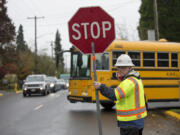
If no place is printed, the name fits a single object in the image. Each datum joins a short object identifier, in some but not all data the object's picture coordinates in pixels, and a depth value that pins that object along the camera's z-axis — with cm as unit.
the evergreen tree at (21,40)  8936
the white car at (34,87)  2619
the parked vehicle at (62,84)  4491
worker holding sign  457
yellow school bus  1405
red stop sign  589
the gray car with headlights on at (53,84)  3159
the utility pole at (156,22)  2317
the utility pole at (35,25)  4968
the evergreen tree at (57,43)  13638
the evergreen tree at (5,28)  3650
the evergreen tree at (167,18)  3589
